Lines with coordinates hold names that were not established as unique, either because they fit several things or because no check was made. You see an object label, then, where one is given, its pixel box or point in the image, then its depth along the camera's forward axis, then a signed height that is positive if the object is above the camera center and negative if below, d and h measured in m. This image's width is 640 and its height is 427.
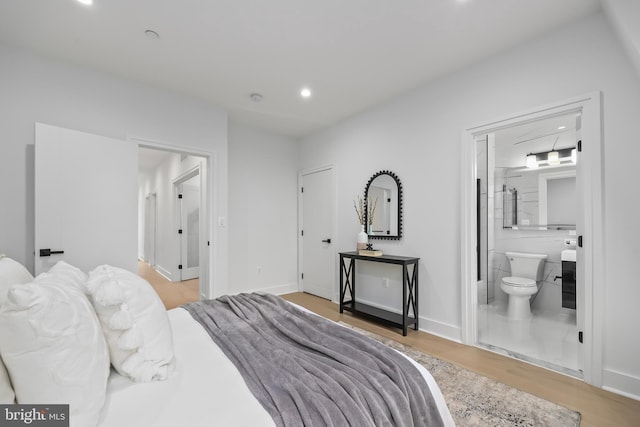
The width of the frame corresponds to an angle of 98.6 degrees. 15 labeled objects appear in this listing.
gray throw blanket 0.91 -0.63
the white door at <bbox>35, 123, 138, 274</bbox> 2.28 +0.14
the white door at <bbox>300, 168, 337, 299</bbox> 4.20 -0.31
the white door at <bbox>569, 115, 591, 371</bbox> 2.05 -0.28
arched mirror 3.30 +0.10
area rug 1.61 -1.22
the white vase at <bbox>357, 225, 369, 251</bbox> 3.51 -0.34
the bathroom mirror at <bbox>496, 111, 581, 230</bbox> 3.69 +0.55
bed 0.78 -0.63
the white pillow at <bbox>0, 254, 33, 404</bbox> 0.75 -0.26
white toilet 3.33 -0.85
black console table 2.90 -0.96
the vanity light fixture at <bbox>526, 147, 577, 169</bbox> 3.70 +0.77
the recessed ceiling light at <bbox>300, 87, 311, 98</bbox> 3.14 +1.42
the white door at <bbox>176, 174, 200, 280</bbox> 5.61 -0.26
